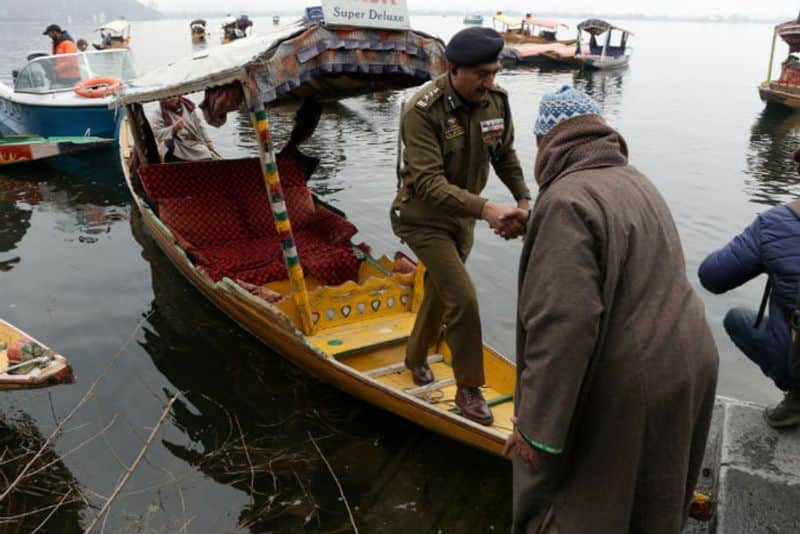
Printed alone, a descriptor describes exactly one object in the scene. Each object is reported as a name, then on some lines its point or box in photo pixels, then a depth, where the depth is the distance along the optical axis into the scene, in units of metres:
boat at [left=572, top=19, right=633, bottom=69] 34.56
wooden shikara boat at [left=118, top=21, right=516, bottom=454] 4.41
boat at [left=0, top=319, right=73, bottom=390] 4.26
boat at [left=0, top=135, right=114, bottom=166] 11.36
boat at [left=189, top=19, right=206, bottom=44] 53.19
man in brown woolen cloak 1.86
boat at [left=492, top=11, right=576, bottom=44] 41.44
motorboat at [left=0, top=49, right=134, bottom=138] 12.15
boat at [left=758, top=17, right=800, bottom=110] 19.60
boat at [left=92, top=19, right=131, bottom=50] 28.70
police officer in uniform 3.43
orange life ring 12.27
